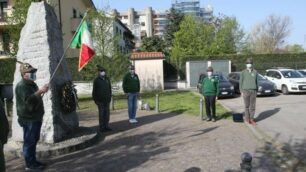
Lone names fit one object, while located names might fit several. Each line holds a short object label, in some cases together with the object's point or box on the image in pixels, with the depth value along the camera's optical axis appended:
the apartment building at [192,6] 93.93
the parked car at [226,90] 17.34
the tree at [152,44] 39.99
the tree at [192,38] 37.44
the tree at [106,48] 17.52
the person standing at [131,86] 10.10
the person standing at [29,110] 5.70
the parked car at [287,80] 17.81
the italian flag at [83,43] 7.06
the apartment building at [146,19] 94.14
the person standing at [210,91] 10.30
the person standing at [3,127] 3.66
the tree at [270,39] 50.78
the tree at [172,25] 42.85
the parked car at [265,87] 17.12
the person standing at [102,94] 8.92
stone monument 7.47
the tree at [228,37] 38.90
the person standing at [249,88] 9.70
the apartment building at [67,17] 28.99
